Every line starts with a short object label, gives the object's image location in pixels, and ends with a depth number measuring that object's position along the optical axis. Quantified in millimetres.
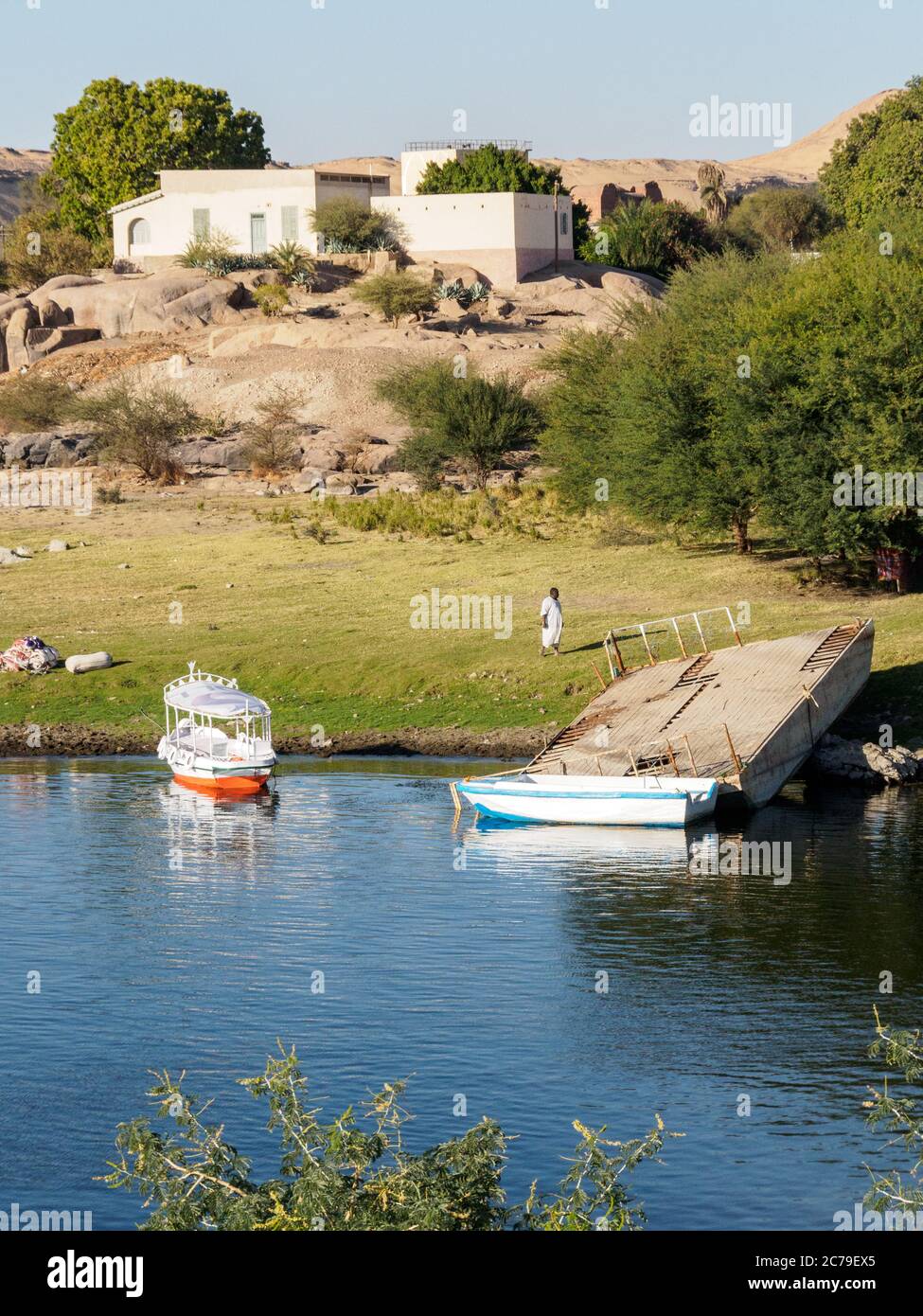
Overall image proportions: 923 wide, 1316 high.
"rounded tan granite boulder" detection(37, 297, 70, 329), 117750
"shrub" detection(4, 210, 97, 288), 132750
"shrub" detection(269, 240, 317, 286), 117388
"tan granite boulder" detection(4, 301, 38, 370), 115625
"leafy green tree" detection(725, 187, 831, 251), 144250
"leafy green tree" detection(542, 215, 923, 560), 49000
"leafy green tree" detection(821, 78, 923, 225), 127125
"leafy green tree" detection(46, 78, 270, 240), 144000
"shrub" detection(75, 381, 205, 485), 83312
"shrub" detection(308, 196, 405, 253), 119812
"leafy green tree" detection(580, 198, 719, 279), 126875
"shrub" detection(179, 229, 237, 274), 120562
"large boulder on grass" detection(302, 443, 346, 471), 84250
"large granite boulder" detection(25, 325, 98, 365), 114875
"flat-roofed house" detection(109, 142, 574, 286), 118938
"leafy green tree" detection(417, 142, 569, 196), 123938
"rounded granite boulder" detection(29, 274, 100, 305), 120750
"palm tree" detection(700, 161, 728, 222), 156875
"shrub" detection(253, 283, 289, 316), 113375
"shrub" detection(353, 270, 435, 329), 108562
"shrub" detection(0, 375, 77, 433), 99250
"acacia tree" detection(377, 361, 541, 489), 76438
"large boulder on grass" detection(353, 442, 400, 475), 83625
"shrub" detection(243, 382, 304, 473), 85188
